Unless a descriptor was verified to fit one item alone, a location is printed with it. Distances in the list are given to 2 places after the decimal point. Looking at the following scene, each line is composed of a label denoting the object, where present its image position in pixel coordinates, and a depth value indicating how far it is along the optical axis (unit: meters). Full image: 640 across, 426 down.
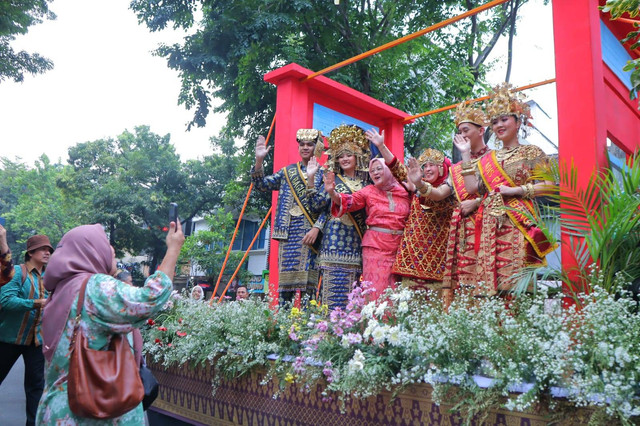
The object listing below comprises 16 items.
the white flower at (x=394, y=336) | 2.79
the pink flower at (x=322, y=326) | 3.16
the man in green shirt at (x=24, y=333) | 4.19
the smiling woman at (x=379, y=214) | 4.46
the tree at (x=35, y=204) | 30.28
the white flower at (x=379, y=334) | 2.86
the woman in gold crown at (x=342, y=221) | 4.61
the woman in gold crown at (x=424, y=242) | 4.36
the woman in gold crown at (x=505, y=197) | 3.61
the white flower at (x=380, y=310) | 3.03
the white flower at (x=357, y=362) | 2.75
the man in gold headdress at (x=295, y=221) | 4.95
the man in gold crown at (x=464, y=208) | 3.90
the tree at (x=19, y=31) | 12.42
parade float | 2.21
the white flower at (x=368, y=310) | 3.05
